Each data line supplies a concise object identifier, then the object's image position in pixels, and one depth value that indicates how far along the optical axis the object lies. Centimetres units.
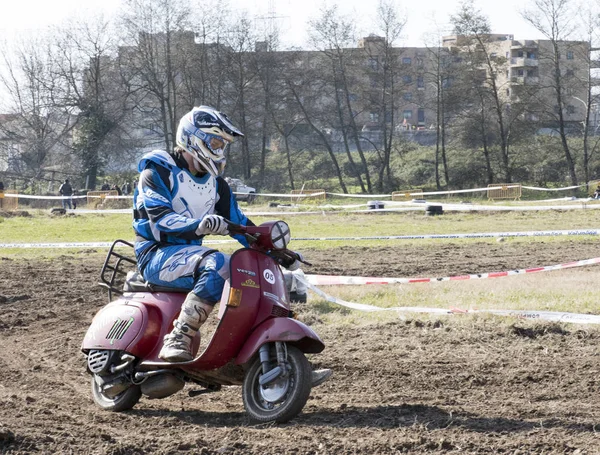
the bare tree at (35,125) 5988
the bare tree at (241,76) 5644
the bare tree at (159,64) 5606
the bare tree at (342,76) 5666
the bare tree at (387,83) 5650
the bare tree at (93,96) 5803
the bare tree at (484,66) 5588
